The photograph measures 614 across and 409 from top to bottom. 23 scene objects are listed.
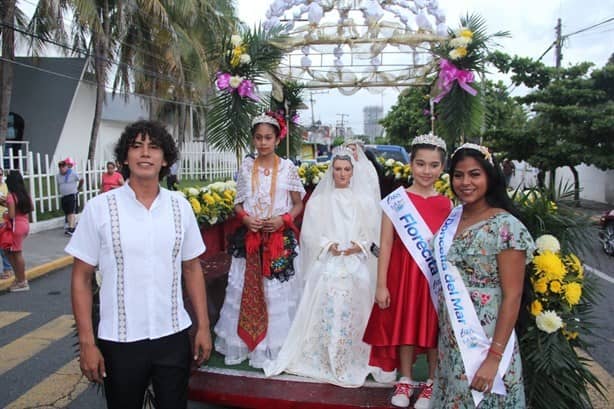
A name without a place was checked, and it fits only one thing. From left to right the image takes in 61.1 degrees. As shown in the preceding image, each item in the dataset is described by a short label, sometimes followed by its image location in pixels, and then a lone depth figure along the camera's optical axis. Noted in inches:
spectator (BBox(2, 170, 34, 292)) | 249.0
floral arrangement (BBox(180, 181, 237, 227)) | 156.8
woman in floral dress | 78.5
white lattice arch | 182.5
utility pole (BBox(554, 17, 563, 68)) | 697.2
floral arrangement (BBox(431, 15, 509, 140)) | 153.6
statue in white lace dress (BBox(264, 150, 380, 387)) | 125.5
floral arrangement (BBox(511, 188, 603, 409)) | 95.3
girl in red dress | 106.5
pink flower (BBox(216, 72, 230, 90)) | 159.0
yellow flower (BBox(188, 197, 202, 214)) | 152.2
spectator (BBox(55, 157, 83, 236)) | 404.8
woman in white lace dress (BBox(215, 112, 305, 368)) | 135.3
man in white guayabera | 79.0
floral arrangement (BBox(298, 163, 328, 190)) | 244.3
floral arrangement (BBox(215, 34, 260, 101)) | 158.9
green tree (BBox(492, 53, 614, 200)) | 469.7
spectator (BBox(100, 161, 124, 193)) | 388.5
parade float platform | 112.2
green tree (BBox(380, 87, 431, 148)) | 951.0
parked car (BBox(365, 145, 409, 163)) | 470.6
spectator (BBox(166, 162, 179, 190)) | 540.2
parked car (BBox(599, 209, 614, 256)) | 336.2
